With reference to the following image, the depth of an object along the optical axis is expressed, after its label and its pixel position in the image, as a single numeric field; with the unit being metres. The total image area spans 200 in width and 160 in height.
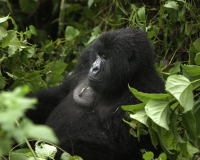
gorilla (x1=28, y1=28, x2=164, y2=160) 6.48
